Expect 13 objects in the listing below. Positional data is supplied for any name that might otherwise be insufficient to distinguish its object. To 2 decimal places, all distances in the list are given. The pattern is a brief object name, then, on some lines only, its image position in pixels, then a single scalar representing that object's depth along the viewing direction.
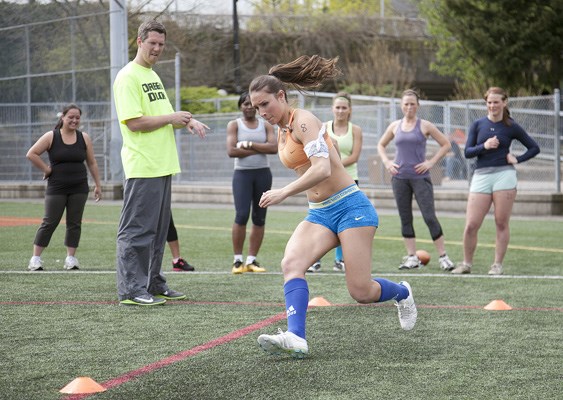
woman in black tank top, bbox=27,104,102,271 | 10.79
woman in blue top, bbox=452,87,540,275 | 10.26
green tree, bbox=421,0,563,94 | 29.88
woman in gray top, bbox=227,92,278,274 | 10.50
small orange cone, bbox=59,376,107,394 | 5.00
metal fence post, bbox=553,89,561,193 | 19.06
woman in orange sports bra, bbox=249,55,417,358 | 6.04
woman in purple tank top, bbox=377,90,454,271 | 11.02
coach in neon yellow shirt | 7.95
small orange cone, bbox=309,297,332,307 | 8.09
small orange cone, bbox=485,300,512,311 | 7.90
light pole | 37.56
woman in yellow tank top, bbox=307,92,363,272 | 10.93
